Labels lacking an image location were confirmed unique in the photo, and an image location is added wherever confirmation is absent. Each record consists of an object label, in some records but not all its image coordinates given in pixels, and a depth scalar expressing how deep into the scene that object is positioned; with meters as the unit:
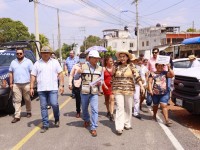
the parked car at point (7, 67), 8.04
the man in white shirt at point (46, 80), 6.48
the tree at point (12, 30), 54.24
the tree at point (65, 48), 112.66
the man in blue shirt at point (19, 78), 7.59
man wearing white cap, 6.25
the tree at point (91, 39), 110.30
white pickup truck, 6.70
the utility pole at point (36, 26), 22.73
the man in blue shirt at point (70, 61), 11.95
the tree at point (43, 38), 71.18
